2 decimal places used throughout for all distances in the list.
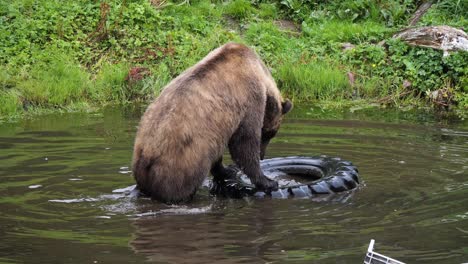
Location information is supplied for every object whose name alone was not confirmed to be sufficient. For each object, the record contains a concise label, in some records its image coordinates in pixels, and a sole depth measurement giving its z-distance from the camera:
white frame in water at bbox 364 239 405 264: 8.76
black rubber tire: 15.71
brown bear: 14.35
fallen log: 26.36
